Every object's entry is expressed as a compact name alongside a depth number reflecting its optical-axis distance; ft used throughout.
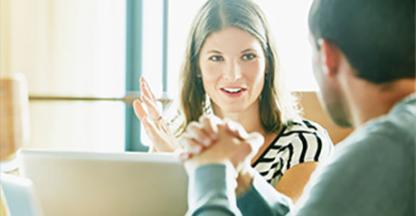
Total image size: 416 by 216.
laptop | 4.89
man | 4.18
